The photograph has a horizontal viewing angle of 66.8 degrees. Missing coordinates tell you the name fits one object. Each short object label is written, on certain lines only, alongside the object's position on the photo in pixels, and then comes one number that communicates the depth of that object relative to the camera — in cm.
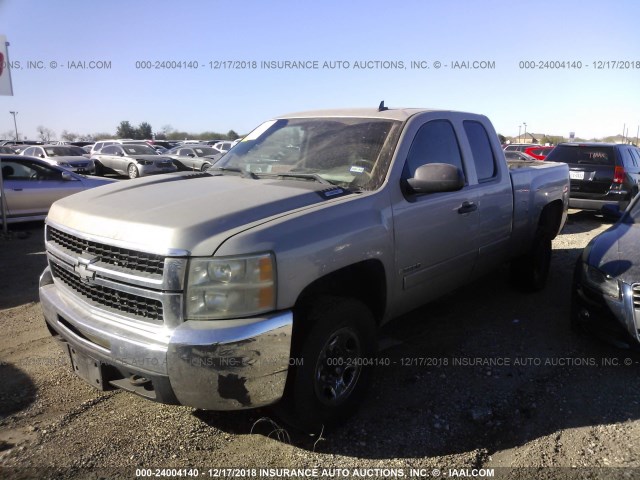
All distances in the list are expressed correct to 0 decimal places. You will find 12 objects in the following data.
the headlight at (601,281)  376
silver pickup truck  233
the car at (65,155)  2027
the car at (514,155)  1876
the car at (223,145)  2945
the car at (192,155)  2084
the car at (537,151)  2214
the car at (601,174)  1016
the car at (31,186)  903
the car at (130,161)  1978
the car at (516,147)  2647
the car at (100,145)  2228
